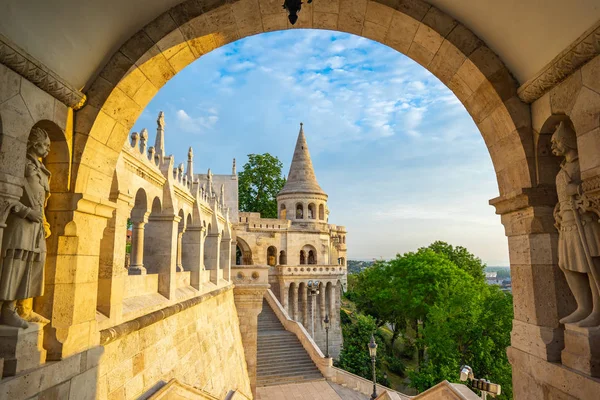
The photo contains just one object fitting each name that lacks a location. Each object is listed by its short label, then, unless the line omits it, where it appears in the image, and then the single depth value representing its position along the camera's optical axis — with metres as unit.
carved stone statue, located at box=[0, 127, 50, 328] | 2.98
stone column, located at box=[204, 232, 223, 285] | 13.96
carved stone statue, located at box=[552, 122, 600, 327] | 3.26
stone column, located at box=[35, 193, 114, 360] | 3.54
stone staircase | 18.59
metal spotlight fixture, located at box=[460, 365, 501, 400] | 8.33
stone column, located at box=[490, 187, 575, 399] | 3.68
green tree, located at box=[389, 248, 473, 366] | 30.44
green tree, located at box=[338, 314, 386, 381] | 27.02
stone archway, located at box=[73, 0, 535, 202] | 4.01
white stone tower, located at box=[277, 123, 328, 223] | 36.83
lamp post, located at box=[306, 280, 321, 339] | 30.23
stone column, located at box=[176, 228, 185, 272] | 10.35
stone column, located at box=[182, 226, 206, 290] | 11.24
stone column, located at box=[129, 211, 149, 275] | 7.78
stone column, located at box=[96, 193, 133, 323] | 5.43
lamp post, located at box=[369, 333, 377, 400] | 15.47
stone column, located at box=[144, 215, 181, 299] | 8.61
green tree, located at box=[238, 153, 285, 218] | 41.59
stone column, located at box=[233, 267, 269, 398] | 16.81
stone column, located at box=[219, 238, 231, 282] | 16.56
